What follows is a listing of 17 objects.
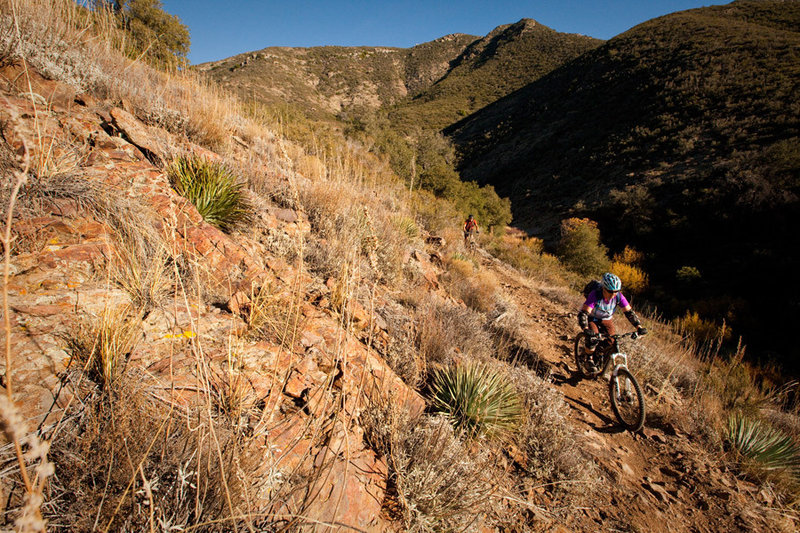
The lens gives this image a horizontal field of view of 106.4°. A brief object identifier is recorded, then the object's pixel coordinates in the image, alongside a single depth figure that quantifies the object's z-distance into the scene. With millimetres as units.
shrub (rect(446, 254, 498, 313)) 6141
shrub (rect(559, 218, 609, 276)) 16766
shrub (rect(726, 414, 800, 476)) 3416
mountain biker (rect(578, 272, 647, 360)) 4359
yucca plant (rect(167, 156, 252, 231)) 3129
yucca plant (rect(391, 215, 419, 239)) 6070
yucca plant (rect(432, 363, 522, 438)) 2707
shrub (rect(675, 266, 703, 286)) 15695
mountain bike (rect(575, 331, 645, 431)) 3822
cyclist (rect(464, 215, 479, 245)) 11031
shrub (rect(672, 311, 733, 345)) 10688
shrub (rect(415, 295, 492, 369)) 3359
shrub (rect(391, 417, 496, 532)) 1826
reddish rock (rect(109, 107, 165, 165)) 3221
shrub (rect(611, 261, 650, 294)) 16078
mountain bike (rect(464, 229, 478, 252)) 11142
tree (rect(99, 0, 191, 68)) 12461
